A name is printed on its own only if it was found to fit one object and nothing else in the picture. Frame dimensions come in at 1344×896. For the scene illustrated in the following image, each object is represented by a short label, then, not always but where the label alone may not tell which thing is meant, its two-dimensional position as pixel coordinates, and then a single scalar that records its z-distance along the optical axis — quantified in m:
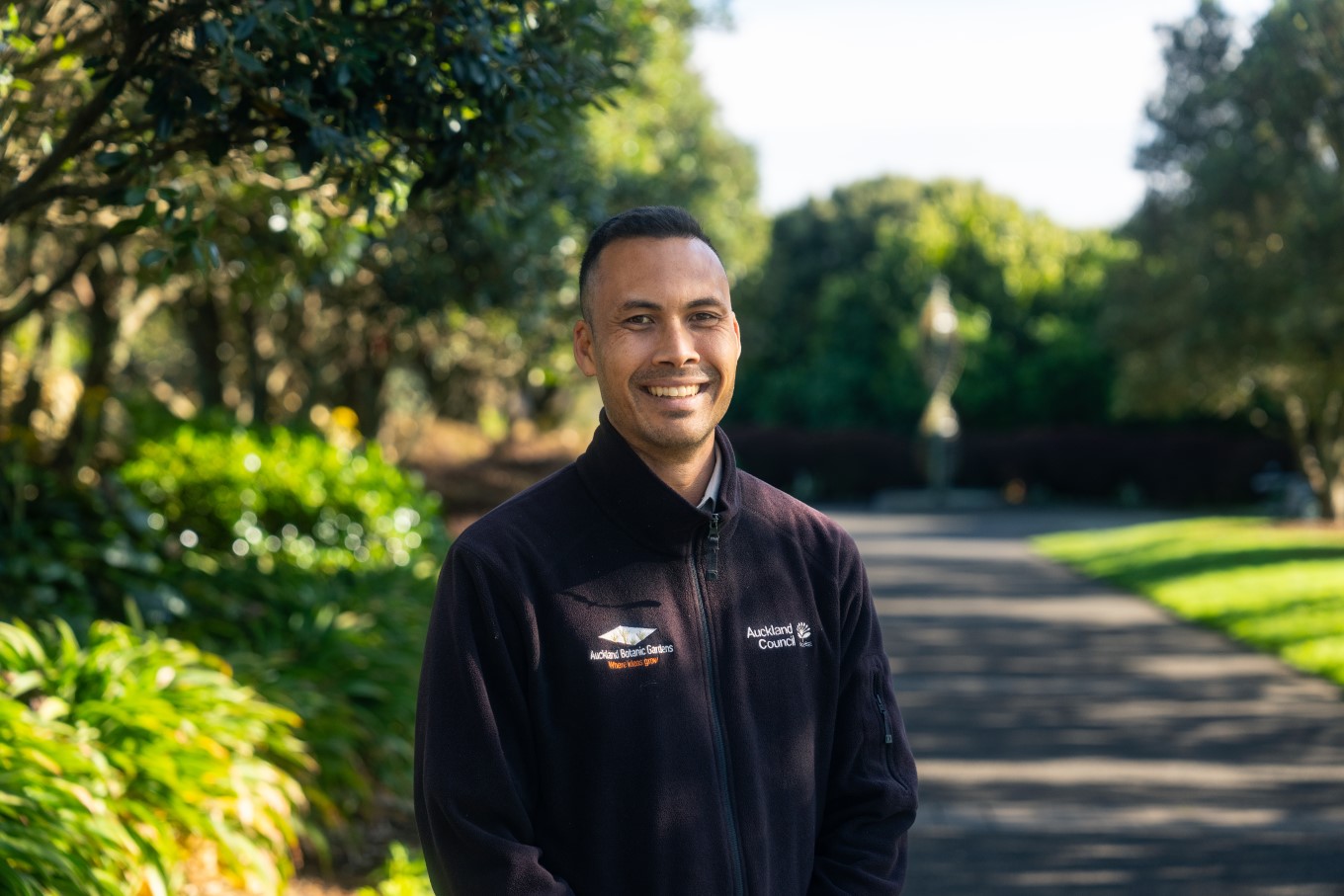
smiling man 2.35
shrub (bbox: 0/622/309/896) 4.42
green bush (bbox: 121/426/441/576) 9.64
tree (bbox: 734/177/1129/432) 39.81
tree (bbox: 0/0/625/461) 3.67
